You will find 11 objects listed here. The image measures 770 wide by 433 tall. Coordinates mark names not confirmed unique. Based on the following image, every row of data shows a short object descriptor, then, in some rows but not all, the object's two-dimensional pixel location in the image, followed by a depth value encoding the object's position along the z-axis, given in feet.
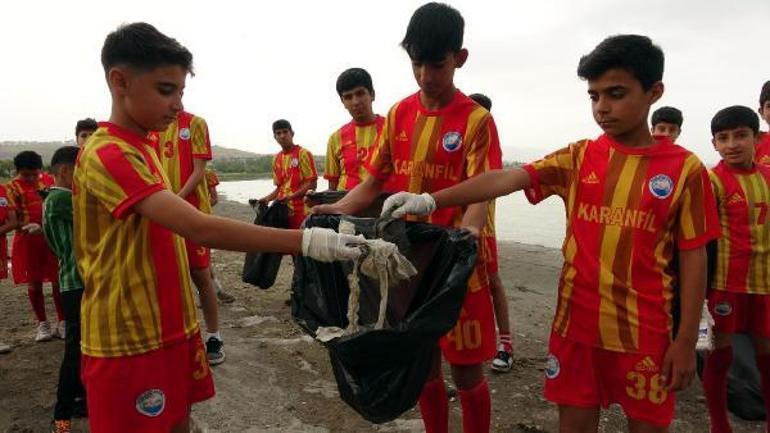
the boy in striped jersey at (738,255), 9.95
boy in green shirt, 9.95
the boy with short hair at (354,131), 16.28
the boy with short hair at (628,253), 6.46
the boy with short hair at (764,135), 12.35
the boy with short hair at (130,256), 6.00
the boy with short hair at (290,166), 23.38
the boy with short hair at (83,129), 14.87
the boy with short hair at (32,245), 15.94
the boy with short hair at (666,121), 14.07
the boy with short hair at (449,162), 7.86
